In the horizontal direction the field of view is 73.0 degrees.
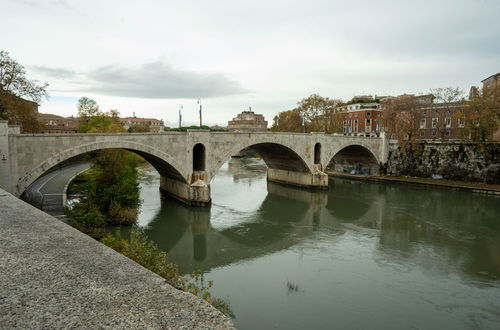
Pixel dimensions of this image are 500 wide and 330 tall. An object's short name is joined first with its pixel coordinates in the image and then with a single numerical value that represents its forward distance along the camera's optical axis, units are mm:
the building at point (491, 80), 39406
